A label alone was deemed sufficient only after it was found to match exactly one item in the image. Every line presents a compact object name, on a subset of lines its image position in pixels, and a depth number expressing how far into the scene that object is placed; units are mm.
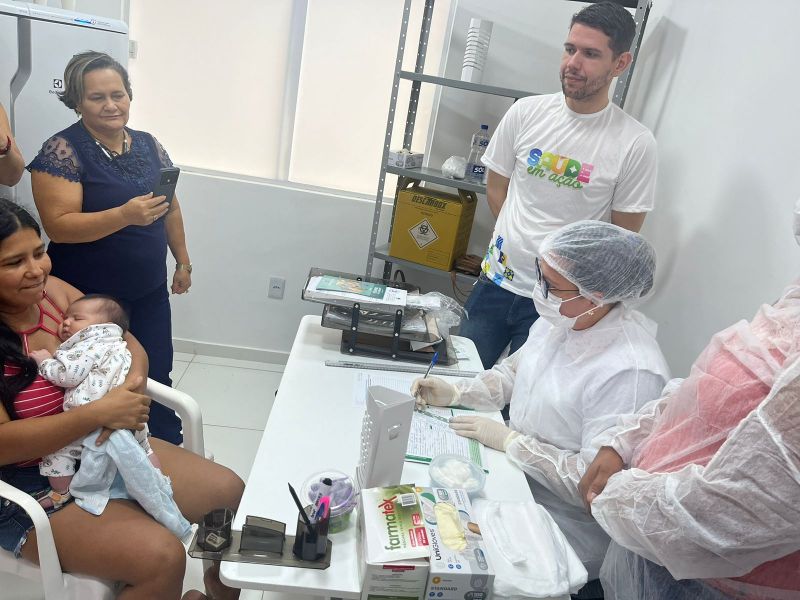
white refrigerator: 1880
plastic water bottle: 2600
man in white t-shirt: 1865
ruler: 1643
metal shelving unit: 2336
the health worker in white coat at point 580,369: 1277
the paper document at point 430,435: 1307
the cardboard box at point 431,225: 2617
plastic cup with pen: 1021
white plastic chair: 1121
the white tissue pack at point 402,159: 2625
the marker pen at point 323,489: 1041
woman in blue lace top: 1686
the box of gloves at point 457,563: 856
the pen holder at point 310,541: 950
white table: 935
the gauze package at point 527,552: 914
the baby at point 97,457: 1232
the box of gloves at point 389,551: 868
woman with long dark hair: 1178
